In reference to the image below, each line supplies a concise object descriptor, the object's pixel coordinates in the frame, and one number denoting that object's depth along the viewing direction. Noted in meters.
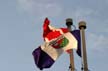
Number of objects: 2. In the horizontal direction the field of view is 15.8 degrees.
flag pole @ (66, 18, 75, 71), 20.45
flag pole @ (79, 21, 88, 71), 18.31
